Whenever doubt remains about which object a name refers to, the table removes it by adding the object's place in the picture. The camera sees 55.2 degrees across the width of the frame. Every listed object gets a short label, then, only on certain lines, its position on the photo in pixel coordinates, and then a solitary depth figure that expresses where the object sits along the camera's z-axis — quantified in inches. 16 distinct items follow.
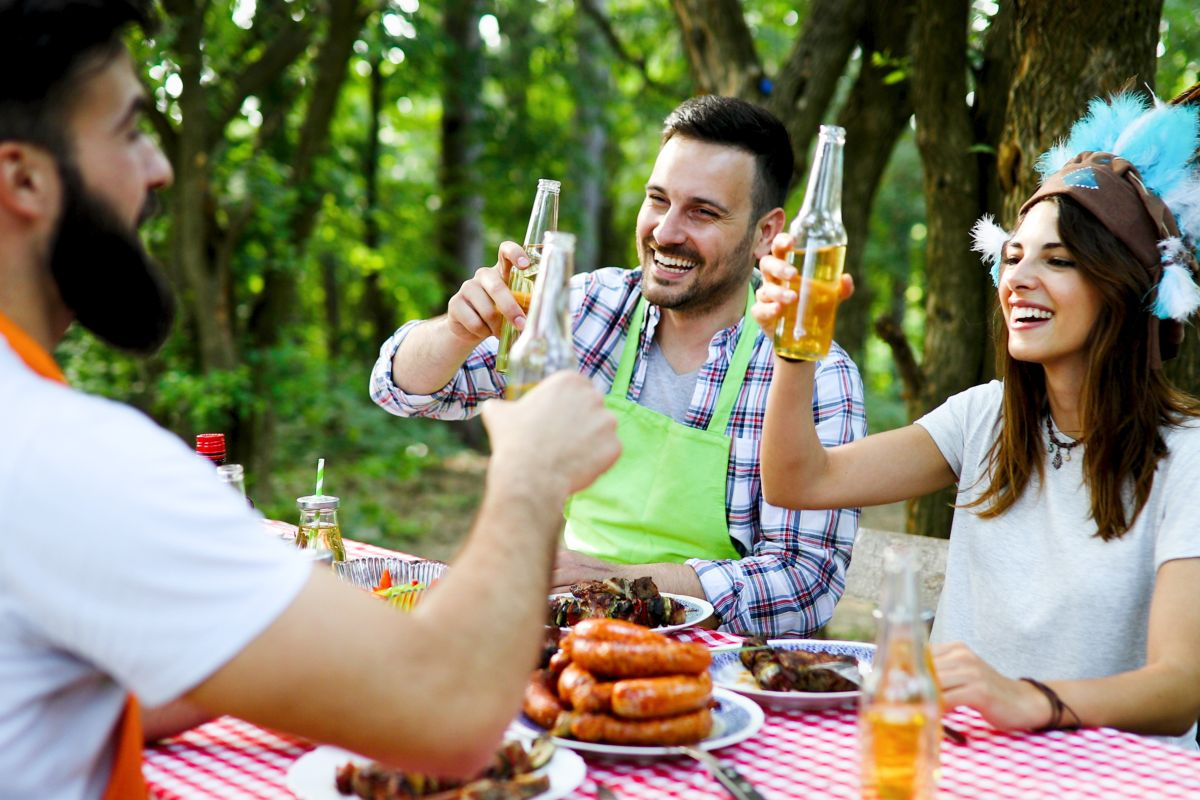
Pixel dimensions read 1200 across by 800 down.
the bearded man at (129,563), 46.5
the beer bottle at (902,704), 60.2
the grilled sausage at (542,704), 71.7
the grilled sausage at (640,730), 68.0
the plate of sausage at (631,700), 68.2
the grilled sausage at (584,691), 69.5
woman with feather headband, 98.7
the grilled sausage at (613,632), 71.8
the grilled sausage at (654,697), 68.1
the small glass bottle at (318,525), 96.2
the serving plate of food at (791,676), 77.9
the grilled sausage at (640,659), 69.9
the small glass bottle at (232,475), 86.1
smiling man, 116.6
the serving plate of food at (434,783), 60.2
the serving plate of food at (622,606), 90.7
